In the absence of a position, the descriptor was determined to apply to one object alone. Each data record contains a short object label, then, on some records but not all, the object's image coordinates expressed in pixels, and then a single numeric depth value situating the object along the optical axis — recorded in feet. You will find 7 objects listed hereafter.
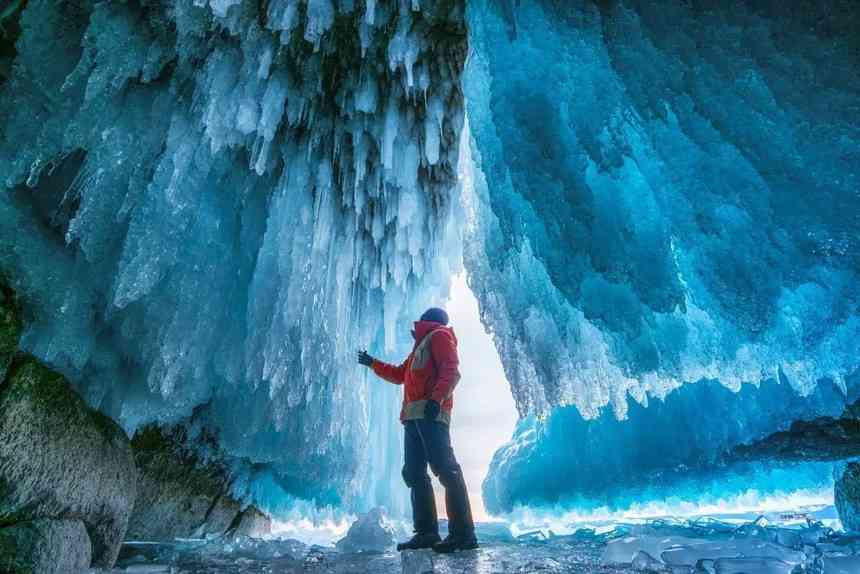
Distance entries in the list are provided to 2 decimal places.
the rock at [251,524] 26.65
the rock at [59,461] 8.87
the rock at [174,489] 20.13
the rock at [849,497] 16.87
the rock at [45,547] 8.20
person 13.34
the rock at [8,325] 9.21
